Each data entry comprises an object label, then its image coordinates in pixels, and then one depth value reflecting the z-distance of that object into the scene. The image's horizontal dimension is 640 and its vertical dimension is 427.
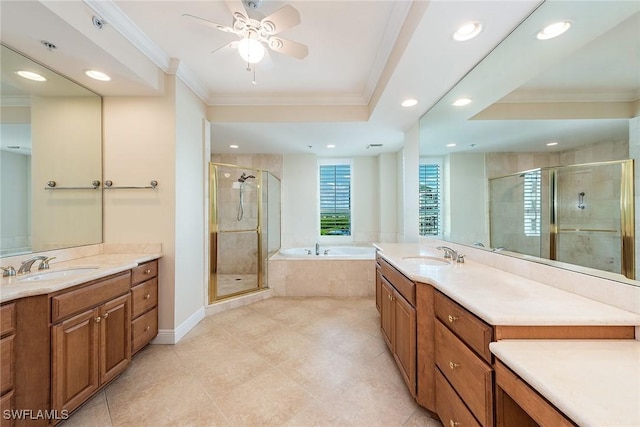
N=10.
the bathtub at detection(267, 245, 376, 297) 3.51
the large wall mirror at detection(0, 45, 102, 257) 1.62
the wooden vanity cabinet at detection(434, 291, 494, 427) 0.92
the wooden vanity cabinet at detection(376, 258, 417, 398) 1.48
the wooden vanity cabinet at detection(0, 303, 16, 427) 1.12
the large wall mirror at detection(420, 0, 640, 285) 0.95
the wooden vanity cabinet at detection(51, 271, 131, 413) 1.31
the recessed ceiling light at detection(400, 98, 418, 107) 2.34
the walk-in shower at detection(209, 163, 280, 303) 3.31
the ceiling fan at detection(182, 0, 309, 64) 1.46
